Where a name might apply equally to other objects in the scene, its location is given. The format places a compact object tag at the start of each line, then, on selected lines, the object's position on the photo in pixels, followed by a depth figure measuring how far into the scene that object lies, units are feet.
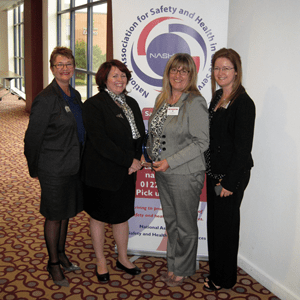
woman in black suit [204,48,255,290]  6.86
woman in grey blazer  7.25
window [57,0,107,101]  19.51
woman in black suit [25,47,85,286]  7.36
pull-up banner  8.50
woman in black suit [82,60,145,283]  7.39
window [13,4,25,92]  47.16
